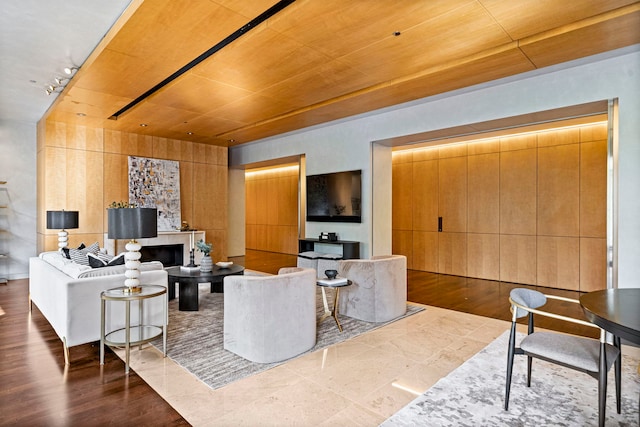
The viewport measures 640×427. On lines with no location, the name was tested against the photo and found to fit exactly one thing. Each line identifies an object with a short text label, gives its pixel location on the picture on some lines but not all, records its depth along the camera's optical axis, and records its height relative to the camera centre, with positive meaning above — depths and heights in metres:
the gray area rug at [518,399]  2.34 -1.39
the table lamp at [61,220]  5.96 -0.15
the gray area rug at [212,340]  3.01 -1.36
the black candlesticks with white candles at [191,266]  5.15 -0.83
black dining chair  2.05 -0.91
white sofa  3.18 -0.83
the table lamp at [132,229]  3.15 -0.16
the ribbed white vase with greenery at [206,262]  5.04 -0.74
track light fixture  4.75 +1.91
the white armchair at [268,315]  3.17 -0.96
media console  6.60 -0.69
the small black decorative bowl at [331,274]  4.04 -0.73
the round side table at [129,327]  3.09 -1.10
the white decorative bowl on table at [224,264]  5.46 -0.84
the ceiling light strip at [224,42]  3.09 +1.78
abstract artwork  7.84 +0.55
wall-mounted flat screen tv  6.77 +0.27
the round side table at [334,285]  3.96 -0.84
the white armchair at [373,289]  4.38 -1.00
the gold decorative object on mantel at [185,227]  8.40 -0.38
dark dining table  1.73 -0.57
